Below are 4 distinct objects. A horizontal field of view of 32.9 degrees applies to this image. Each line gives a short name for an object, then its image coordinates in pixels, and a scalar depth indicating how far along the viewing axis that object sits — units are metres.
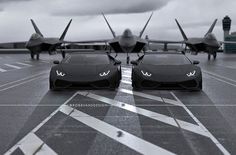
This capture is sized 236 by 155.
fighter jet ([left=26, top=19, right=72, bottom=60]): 38.34
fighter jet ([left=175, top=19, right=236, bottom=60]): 38.45
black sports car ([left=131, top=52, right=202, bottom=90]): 12.43
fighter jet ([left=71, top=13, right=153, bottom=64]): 32.72
